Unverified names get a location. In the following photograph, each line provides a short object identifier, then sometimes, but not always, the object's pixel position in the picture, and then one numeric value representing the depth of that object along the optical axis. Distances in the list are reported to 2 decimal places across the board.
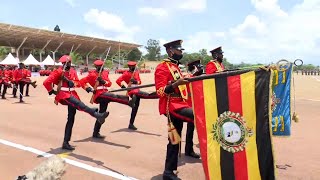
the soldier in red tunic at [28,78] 13.25
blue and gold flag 4.51
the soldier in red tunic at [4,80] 13.99
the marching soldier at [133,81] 7.12
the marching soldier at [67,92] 5.50
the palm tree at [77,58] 53.44
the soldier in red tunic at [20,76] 13.27
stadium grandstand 42.76
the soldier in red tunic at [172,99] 4.04
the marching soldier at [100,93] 6.42
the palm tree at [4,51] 52.94
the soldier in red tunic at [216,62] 5.54
